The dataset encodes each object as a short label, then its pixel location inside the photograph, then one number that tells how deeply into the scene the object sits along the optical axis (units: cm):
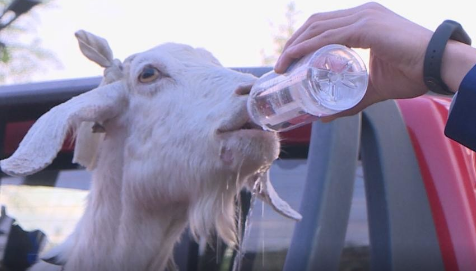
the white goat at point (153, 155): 262
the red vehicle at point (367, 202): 274
